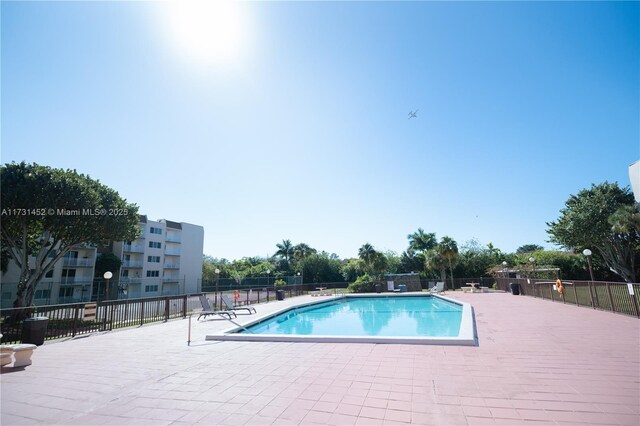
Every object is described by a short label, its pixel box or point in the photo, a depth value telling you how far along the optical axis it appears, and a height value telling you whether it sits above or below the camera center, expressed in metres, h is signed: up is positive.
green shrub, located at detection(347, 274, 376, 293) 27.02 -1.38
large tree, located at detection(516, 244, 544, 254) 81.34 +5.48
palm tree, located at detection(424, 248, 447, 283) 29.57 +0.82
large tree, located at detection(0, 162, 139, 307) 15.77 +3.78
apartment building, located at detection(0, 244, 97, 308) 29.22 +0.11
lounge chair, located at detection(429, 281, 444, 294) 24.70 -1.51
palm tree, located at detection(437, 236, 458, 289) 28.72 +1.99
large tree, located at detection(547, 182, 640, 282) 24.11 +2.94
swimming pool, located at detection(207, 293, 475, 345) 7.66 -2.29
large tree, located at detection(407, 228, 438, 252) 41.62 +3.98
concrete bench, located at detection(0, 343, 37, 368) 5.60 -1.39
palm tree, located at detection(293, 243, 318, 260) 49.25 +3.63
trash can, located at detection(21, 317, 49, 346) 7.60 -1.26
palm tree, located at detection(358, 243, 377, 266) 30.44 +1.85
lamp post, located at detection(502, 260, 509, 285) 24.52 -0.27
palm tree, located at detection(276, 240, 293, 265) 53.44 +4.36
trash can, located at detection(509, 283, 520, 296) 20.38 -1.46
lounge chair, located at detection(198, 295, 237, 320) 12.18 -1.41
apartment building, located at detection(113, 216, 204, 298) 41.69 +2.96
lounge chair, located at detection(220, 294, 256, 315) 13.99 -1.48
